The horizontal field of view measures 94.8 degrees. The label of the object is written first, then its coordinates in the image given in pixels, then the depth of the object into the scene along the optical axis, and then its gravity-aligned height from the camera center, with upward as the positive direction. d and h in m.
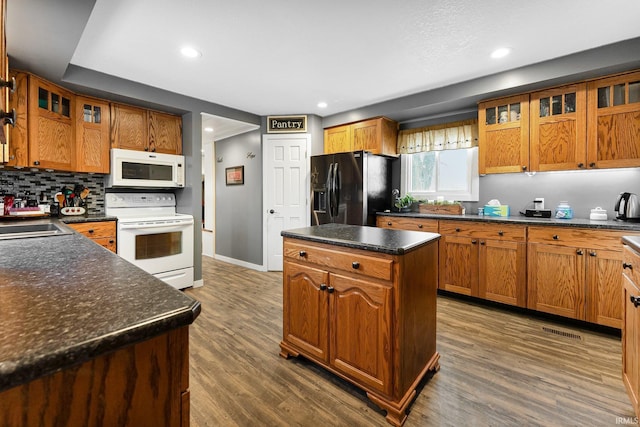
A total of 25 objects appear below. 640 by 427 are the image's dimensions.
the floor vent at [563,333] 2.41 -1.05
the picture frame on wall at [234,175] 4.84 +0.57
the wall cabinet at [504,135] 3.00 +0.79
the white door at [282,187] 4.42 +0.33
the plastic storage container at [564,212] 2.96 -0.03
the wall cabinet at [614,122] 2.46 +0.75
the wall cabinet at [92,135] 3.07 +0.79
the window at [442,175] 3.68 +0.46
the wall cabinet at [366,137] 3.93 +1.02
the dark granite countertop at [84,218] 2.77 -0.09
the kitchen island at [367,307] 1.54 -0.58
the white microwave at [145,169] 3.25 +0.47
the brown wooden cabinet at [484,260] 2.84 -0.53
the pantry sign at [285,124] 4.41 +1.28
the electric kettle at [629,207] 2.54 +0.02
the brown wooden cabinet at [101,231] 2.85 -0.21
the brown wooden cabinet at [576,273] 2.38 -0.56
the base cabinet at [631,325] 1.40 -0.60
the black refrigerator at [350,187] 3.75 +0.30
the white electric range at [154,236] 3.09 -0.29
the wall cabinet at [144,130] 3.32 +0.95
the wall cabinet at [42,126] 2.58 +0.79
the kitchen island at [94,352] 0.45 -0.24
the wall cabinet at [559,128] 2.69 +0.77
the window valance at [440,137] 3.59 +0.94
